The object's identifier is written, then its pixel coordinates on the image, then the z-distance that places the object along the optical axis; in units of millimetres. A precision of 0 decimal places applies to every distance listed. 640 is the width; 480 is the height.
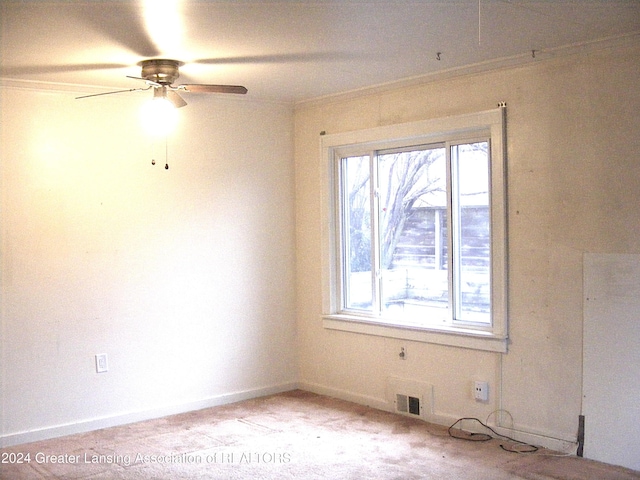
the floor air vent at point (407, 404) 4941
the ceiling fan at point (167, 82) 4105
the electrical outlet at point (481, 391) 4500
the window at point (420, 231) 4523
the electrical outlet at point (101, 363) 4875
